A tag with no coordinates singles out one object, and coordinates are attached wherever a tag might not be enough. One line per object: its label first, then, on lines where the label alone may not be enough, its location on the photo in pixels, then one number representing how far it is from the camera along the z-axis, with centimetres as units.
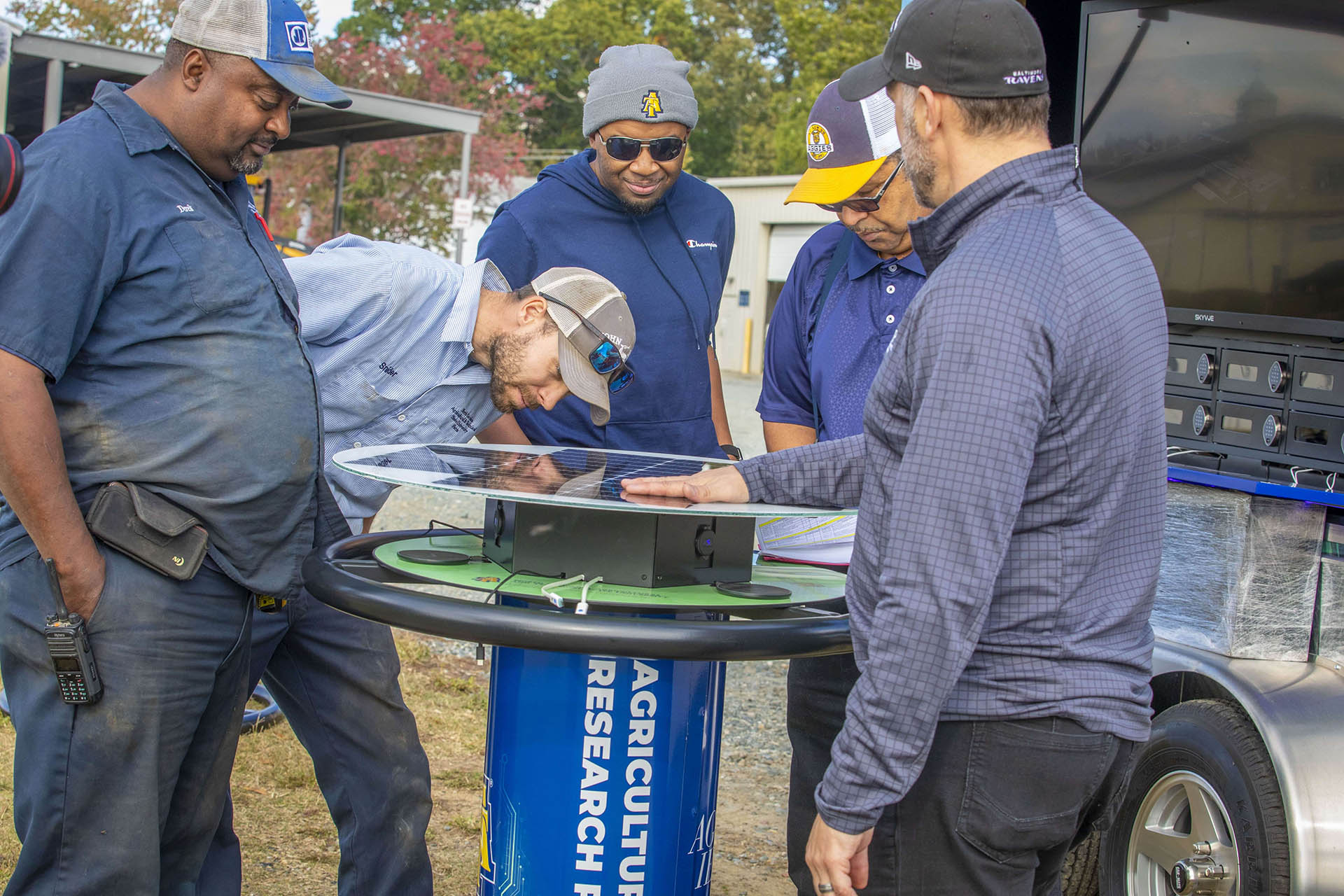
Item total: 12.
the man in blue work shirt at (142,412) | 197
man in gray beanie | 316
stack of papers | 260
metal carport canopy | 1041
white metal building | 2831
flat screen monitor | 281
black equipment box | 197
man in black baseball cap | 151
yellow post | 2946
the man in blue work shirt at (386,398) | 261
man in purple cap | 258
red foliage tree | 1831
